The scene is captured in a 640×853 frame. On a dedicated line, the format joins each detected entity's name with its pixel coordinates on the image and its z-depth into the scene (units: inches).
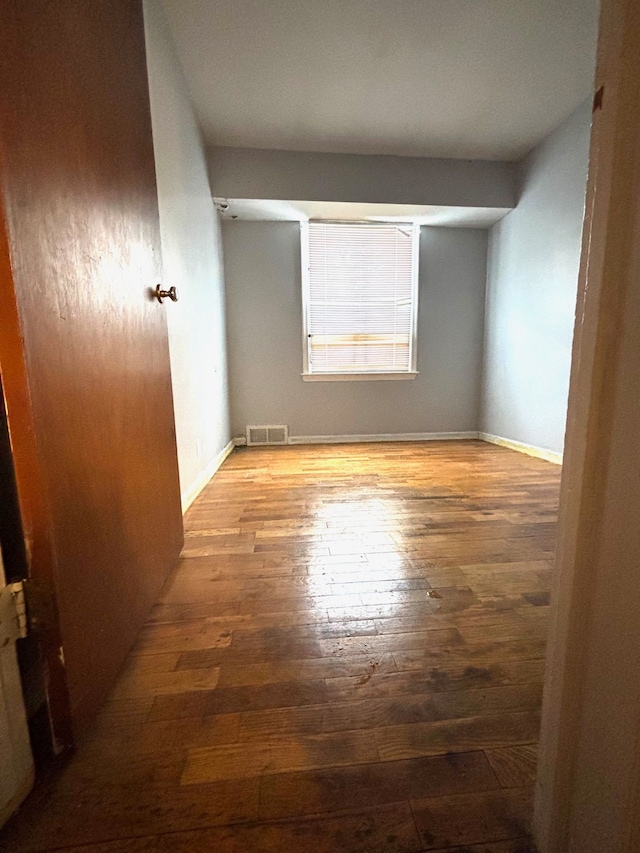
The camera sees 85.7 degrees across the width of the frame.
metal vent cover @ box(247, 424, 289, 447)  152.6
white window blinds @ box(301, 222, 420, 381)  146.3
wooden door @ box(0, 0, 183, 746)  25.9
